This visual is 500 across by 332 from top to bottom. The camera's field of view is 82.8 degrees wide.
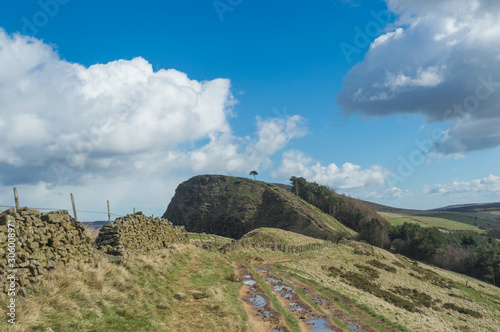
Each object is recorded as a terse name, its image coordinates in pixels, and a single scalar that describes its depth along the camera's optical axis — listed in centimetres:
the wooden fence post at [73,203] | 1939
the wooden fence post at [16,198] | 1378
